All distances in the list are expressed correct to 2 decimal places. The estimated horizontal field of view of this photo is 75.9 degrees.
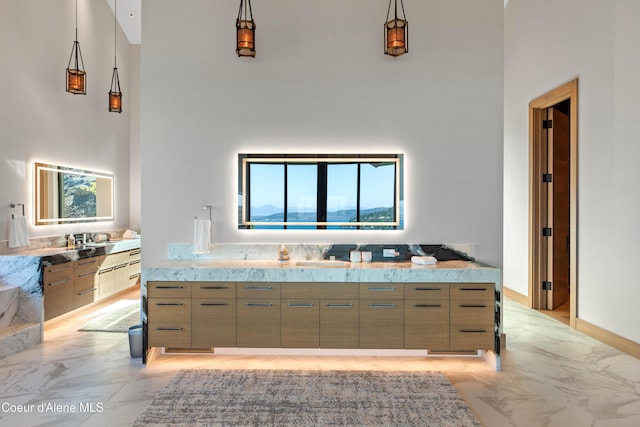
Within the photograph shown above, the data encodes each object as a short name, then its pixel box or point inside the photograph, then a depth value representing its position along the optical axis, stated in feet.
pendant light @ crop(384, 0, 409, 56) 12.14
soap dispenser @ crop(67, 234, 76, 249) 18.54
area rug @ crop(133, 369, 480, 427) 8.68
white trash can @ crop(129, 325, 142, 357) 12.30
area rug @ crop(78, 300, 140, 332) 15.58
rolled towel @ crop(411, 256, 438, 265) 12.41
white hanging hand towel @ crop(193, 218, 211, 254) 13.24
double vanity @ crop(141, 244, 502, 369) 11.66
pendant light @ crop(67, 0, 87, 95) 17.11
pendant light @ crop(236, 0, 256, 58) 12.21
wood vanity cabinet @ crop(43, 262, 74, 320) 15.17
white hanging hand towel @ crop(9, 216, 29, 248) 15.19
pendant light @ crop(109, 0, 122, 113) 20.93
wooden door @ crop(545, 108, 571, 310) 18.38
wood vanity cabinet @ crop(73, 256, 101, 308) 17.04
